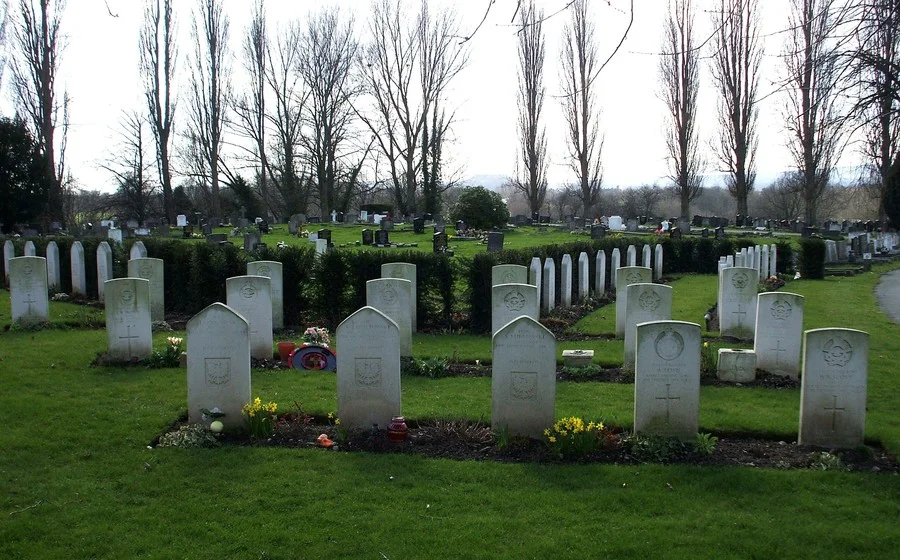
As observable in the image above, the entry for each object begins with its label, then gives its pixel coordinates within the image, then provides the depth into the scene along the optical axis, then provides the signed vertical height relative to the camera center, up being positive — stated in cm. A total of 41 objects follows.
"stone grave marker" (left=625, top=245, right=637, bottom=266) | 2284 -102
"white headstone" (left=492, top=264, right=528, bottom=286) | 1452 -96
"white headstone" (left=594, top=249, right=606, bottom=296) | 2052 -141
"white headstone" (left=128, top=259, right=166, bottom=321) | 1538 -100
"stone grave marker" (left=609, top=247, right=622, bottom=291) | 2238 -119
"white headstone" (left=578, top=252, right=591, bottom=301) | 1898 -135
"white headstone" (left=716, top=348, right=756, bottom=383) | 1020 -199
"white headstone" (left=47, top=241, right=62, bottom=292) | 1925 -96
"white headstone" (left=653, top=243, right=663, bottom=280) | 2609 -138
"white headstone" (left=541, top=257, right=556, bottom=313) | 1658 -135
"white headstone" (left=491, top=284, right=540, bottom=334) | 1202 -129
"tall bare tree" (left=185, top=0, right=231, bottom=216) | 4247 +745
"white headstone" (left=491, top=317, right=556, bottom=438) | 740 -154
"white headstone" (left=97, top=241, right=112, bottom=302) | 1802 -89
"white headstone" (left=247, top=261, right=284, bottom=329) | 1495 -105
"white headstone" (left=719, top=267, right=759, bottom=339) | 1383 -145
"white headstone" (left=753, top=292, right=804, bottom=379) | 1032 -155
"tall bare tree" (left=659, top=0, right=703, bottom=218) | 4350 +587
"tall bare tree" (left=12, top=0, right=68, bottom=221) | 3219 +698
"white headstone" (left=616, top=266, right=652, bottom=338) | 1412 -114
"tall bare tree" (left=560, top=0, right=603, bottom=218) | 4066 +492
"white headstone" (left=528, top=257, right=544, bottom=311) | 1571 -104
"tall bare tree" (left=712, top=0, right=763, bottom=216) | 3597 +568
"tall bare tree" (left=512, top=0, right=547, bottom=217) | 4036 +616
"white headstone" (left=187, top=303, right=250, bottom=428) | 782 -144
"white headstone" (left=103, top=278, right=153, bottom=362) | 1096 -137
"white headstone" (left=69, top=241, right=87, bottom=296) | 1862 -101
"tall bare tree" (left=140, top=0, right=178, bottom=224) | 3953 +743
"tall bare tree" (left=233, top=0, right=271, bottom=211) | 4641 +823
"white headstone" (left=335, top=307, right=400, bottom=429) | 773 -146
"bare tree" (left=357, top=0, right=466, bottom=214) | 4228 +683
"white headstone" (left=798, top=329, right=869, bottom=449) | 725 -162
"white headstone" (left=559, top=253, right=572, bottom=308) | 1756 -145
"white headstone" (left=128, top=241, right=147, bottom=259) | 1852 -59
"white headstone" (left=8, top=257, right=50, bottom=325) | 1393 -113
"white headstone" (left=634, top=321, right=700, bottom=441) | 734 -157
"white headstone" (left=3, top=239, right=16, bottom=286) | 2016 -63
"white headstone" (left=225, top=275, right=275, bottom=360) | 1177 -127
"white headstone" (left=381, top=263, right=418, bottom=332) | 1468 -91
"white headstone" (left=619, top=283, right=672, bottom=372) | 1167 -127
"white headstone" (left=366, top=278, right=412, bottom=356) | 1248 -122
